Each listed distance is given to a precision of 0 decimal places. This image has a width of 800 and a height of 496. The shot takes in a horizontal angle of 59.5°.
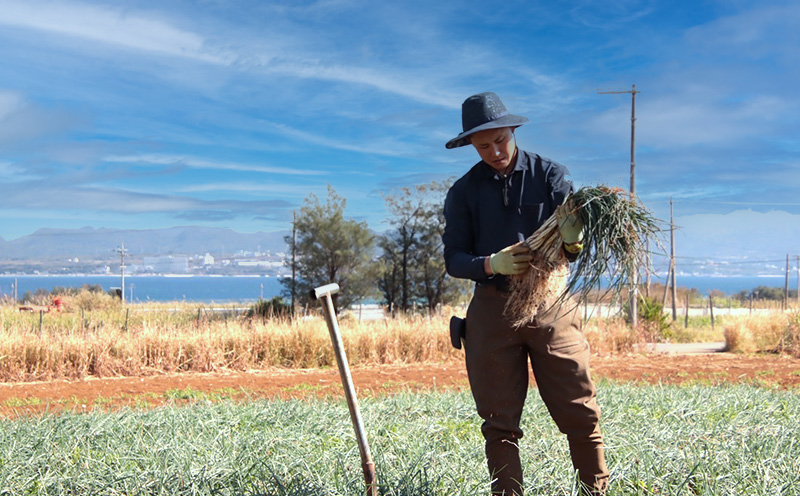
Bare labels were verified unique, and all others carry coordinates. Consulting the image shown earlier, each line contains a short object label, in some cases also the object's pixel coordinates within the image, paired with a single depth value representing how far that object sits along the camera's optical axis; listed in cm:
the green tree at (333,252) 2072
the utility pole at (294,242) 2131
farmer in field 272
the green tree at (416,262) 1966
